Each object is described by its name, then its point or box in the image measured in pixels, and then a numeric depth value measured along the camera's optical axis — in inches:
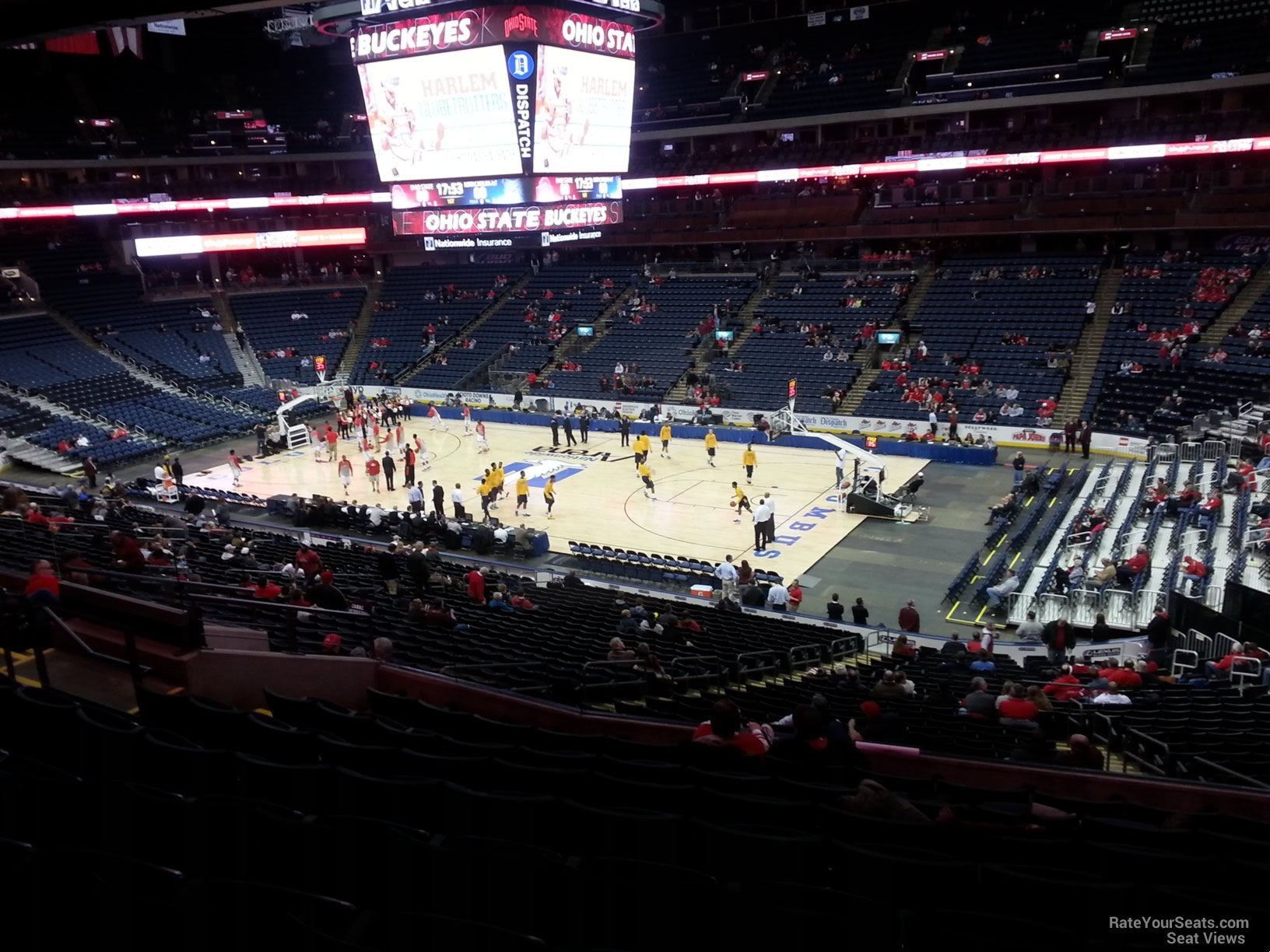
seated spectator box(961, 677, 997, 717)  392.8
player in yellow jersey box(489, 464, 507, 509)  1039.6
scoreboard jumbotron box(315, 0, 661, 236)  873.5
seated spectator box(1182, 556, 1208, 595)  684.7
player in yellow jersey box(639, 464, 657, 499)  1117.1
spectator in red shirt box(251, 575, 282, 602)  470.4
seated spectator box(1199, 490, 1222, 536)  809.5
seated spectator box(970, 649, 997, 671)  527.2
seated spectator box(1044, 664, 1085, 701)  454.9
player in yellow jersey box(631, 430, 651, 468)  1155.8
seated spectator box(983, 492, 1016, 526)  960.3
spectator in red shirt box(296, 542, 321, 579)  587.1
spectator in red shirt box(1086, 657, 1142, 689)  489.7
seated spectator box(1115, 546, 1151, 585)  733.9
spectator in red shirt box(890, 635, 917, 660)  593.9
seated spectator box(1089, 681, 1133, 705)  427.5
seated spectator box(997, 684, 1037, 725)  381.1
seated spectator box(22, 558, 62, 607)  316.5
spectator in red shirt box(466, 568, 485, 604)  660.1
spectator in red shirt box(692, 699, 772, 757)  256.5
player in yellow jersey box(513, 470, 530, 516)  1053.8
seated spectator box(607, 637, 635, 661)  436.8
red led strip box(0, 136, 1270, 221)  1450.5
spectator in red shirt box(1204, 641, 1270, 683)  512.3
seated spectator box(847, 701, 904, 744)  313.9
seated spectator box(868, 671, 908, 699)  401.7
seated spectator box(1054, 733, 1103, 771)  300.5
